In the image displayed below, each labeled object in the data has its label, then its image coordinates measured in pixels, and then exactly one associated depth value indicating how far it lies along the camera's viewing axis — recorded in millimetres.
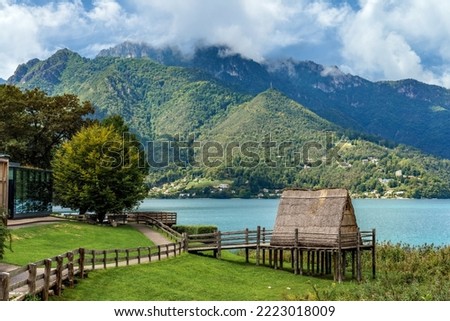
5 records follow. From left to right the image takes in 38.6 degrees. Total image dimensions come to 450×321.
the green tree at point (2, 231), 24406
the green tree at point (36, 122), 63969
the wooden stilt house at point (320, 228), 38375
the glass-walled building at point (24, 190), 45719
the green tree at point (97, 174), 56781
